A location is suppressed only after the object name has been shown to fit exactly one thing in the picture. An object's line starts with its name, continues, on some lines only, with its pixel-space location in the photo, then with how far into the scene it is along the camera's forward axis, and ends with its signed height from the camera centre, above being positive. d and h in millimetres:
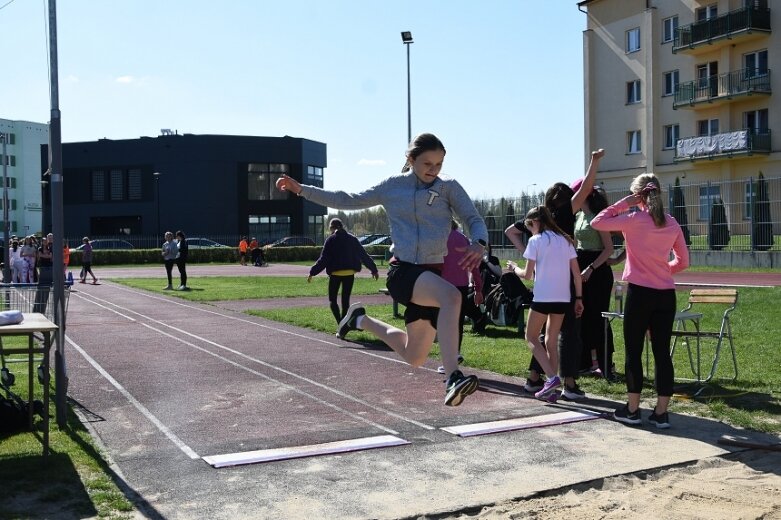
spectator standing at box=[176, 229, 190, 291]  27859 -376
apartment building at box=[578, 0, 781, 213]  41156 +7831
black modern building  75500 +5136
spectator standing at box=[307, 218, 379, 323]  14344 -224
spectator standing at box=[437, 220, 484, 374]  10344 -346
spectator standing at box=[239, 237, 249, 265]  54806 -464
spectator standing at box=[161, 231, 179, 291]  28328 -343
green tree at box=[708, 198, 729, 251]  30953 +338
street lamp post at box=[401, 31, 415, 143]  33412 +7973
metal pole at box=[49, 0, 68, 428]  7379 +161
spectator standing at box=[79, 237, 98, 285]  34562 -544
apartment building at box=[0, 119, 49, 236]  105125 +8682
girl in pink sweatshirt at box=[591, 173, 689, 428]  7324 -411
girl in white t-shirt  8336 -398
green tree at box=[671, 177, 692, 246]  32781 +1153
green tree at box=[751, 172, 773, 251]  29423 +514
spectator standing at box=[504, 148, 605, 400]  8500 +29
